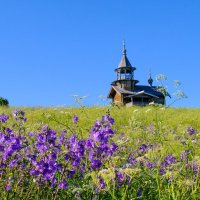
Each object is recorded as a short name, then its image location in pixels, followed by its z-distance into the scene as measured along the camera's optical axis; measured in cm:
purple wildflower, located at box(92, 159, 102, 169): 394
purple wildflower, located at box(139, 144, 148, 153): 613
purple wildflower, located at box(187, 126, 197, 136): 673
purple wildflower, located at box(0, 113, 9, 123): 470
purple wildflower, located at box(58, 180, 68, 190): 378
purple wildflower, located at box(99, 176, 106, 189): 380
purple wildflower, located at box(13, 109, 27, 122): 480
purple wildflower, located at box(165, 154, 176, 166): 563
